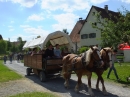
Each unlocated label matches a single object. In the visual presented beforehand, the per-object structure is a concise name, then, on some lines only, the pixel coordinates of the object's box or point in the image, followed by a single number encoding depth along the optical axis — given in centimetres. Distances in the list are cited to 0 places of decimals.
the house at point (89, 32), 3724
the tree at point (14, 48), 8019
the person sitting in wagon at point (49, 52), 1103
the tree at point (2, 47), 7306
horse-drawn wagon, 1073
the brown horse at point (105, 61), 785
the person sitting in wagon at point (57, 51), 1136
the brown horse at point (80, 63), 740
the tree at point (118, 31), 1130
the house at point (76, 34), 4225
